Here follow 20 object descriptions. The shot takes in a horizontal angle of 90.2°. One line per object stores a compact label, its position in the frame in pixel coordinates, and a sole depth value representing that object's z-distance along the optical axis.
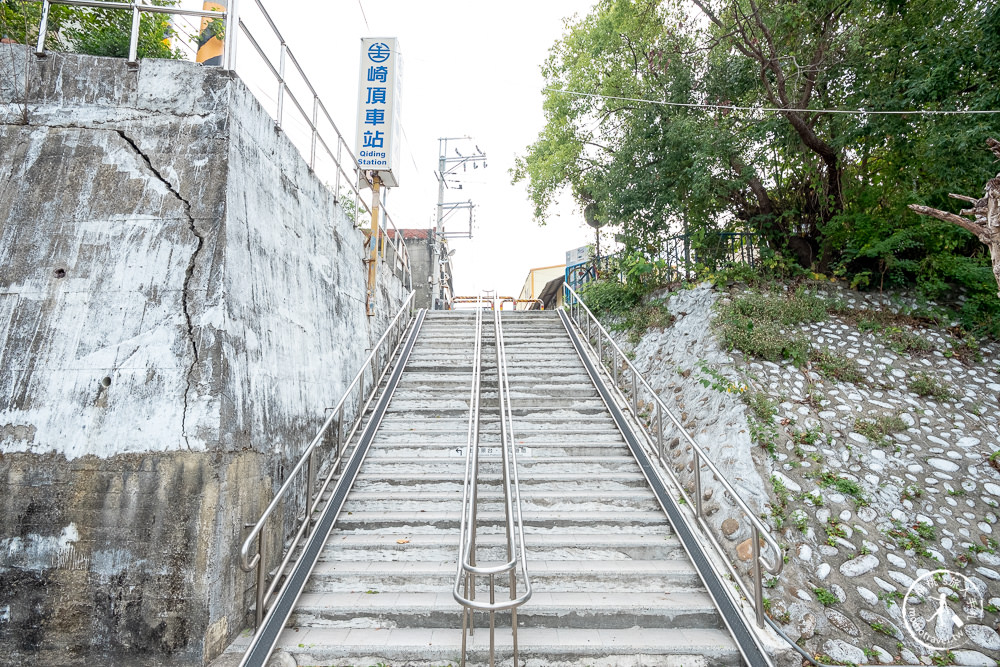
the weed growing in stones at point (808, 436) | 5.00
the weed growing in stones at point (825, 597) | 3.65
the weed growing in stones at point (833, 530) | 4.09
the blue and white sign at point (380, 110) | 7.47
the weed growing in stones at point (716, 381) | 5.75
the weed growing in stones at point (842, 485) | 4.43
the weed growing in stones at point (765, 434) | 4.93
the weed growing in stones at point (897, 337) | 6.26
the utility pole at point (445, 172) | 22.44
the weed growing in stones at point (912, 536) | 4.04
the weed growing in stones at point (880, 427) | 5.00
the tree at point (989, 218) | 4.14
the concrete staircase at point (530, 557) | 3.26
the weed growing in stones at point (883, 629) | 3.48
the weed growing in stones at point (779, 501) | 4.27
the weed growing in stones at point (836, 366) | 5.82
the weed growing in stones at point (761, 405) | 5.25
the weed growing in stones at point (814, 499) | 4.37
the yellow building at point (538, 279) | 27.67
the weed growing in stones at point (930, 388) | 5.49
